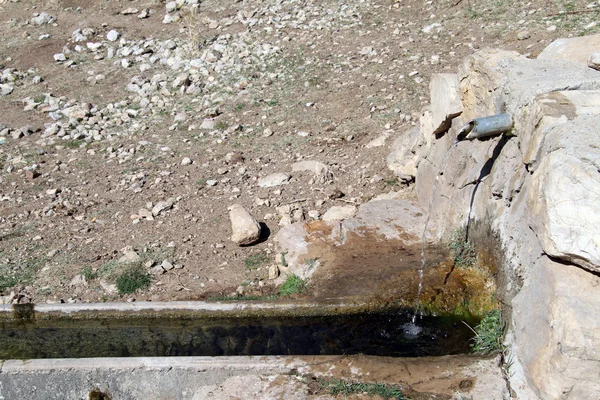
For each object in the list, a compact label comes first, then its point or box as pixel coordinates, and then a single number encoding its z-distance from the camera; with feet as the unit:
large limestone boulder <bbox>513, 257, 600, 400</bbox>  12.14
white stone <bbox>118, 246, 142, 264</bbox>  21.54
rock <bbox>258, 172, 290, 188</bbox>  24.59
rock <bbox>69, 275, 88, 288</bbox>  20.86
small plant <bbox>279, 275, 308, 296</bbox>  19.33
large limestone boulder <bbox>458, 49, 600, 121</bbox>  16.38
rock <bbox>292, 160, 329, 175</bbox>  24.73
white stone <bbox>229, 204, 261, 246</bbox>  21.62
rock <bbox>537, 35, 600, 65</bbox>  19.77
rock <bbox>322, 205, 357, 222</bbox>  22.07
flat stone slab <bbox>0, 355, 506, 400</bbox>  13.87
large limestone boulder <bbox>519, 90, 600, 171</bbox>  14.06
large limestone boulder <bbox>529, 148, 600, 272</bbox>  12.32
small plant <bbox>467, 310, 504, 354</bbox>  14.90
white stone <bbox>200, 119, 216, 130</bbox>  29.22
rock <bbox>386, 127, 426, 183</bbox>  22.98
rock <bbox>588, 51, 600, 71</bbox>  17.30
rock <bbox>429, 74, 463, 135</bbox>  20.33
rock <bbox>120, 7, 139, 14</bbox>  40.55
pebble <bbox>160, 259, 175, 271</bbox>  21.18
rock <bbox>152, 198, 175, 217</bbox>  23.73
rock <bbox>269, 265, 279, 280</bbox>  20.44
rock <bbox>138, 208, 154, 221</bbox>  23.52
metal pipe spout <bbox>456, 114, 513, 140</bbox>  16.52
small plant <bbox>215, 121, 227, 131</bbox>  29.07
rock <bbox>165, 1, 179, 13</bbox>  39.70
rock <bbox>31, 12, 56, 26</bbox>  40.57
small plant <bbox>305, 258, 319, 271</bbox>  19.86
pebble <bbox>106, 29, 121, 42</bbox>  37.70
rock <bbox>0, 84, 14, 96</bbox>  33.99
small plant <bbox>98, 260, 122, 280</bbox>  21.03
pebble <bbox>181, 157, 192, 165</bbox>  26.71
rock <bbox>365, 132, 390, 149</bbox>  25.97
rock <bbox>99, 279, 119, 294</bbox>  20.57
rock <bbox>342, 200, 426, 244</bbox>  20.48
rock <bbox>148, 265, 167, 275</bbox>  21.06
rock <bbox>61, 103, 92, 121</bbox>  31.12
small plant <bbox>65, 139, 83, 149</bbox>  29.07
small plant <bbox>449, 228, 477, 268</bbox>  18.11
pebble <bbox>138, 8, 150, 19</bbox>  39.88
